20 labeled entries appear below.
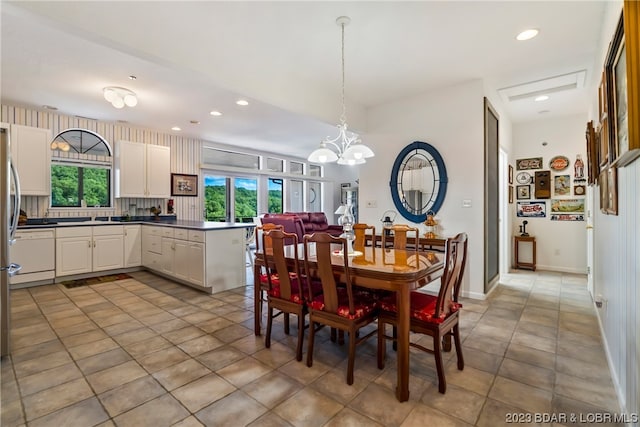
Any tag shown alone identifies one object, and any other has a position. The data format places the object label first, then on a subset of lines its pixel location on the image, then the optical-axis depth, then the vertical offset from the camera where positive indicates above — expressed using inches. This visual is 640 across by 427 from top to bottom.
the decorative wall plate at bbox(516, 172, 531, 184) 224.1 +28.0
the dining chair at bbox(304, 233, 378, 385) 78.9 -25.0
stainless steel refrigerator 89.7 -2.7
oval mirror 161.8 +19.1
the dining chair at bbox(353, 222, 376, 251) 123.5 -7.8
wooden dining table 72.7 -15.3
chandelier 114.0 +23.4
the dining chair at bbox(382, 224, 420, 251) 119.0 -8.4
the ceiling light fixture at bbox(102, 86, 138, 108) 152.2 +62.0
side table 218.5 -27.5
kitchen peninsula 160.6 -20.6
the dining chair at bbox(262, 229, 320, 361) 91.0 -23.8
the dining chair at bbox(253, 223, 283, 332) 106.9 -24.4
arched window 203.0 +32.8
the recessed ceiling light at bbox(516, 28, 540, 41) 106.8 +65.4
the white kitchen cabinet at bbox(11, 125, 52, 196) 173.2 +34.9
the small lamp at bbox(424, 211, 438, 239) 157.1 -5.2
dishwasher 166.4 -22.7
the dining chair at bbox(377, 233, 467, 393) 75.4 -25.6
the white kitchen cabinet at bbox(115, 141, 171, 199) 215.8 +34.5
